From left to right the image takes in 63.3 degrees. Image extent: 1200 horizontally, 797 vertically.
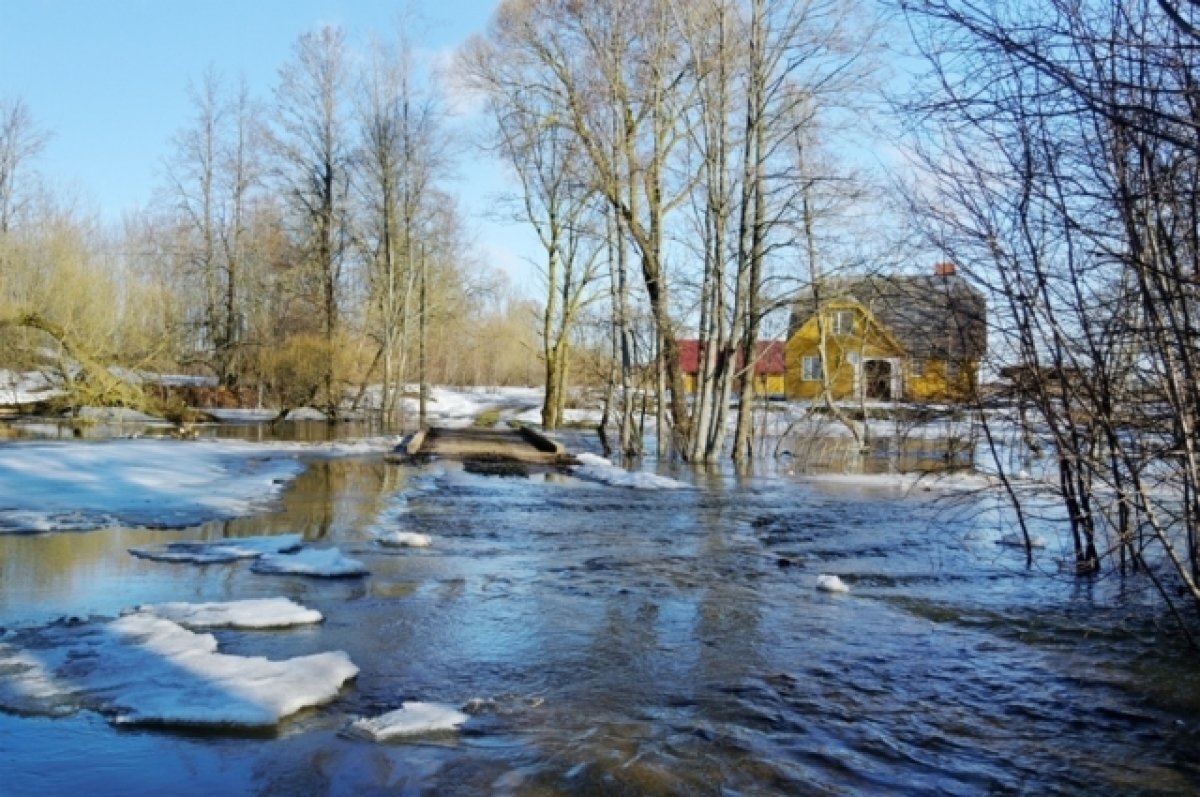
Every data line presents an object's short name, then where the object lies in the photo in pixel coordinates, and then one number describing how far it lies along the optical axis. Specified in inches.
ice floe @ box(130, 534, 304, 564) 295.3
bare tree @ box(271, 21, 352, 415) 1342.3
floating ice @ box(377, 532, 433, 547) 333.1
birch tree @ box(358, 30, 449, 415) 1299.2
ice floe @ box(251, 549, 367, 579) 279.4
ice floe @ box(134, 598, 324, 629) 219.5
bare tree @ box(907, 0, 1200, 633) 143.9
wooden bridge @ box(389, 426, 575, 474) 678.5
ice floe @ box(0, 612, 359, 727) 162.7
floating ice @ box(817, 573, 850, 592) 277.1
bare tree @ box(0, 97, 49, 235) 1675.7
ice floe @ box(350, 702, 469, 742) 156.3
